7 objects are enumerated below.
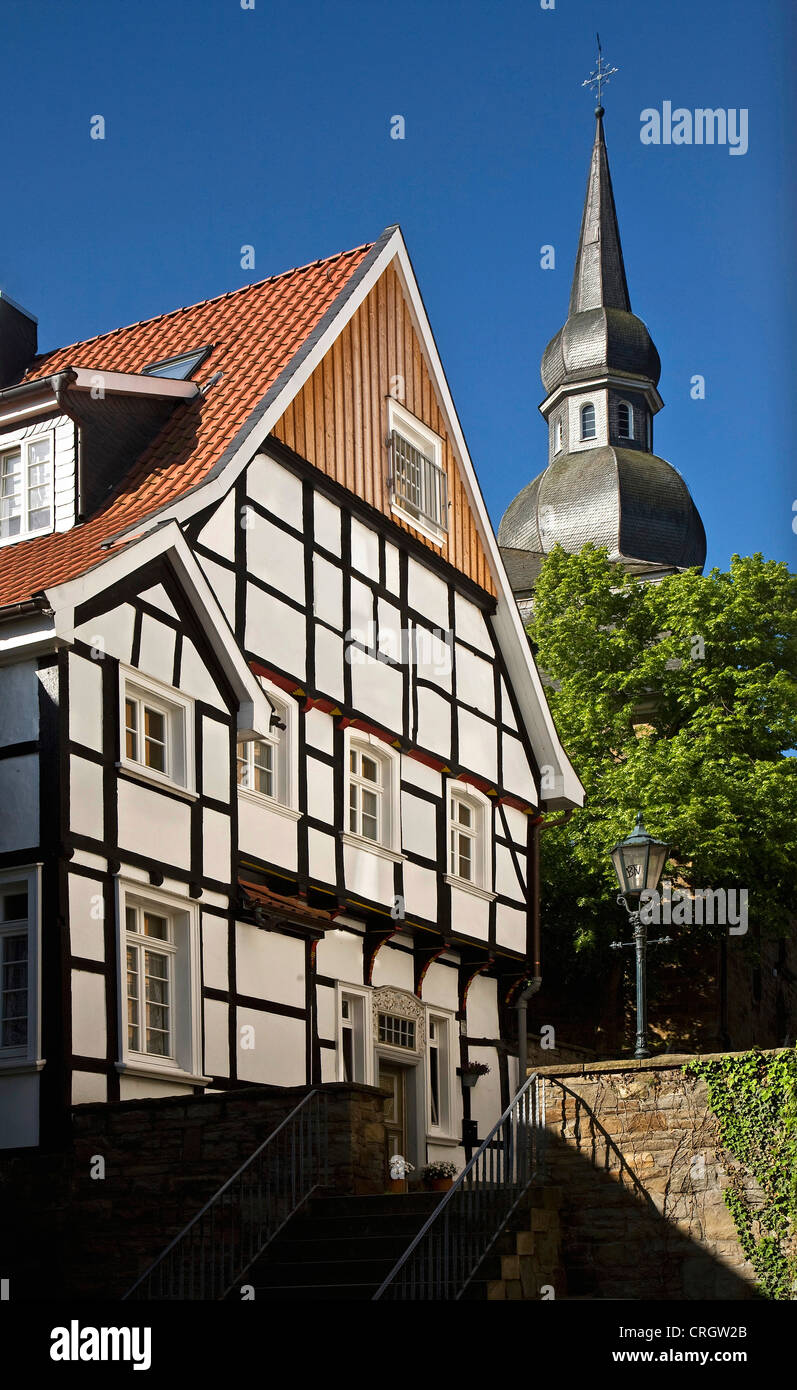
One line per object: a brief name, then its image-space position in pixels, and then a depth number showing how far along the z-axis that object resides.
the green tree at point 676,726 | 29.03
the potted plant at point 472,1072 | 21.86
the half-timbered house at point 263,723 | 15.56
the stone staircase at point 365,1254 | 13.82
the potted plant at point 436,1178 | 19.33
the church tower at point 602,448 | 48.94
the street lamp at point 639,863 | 16.62
